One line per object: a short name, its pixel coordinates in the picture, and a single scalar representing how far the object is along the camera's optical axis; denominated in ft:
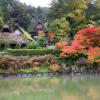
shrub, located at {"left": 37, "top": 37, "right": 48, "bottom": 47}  150.74
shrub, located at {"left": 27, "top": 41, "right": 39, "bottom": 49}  138.82
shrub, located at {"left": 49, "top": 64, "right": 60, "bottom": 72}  115.69
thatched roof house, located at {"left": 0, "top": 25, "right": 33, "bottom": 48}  147.54
